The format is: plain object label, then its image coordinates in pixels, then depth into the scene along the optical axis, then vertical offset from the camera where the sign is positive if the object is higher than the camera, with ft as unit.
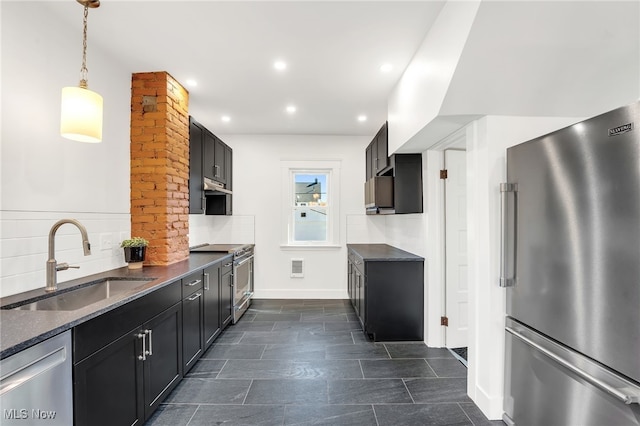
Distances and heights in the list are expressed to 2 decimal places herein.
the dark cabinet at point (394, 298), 10.76 -2.92
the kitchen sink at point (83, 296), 5.72 -1.72
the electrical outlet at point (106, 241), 8.09 -0.69
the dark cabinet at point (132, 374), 4.61 -2.93
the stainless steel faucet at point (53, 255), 6.07 -0.80
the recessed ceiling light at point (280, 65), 8.70 +4.44
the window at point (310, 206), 16.93 +0.59
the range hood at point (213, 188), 12.23 +1.23
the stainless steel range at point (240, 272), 12.47 -2.53
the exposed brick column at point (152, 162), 9.31 +1.67
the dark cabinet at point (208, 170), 11.12 +1.95
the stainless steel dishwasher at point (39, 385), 3.52 -2.15
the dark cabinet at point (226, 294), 10.97 -2.94
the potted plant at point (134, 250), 8.38 -0.97
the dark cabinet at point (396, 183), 10.93 +1.26
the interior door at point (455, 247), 10.26 -1.03
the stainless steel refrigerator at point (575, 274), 3.98 -0.91
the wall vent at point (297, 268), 16.53 -2.83
